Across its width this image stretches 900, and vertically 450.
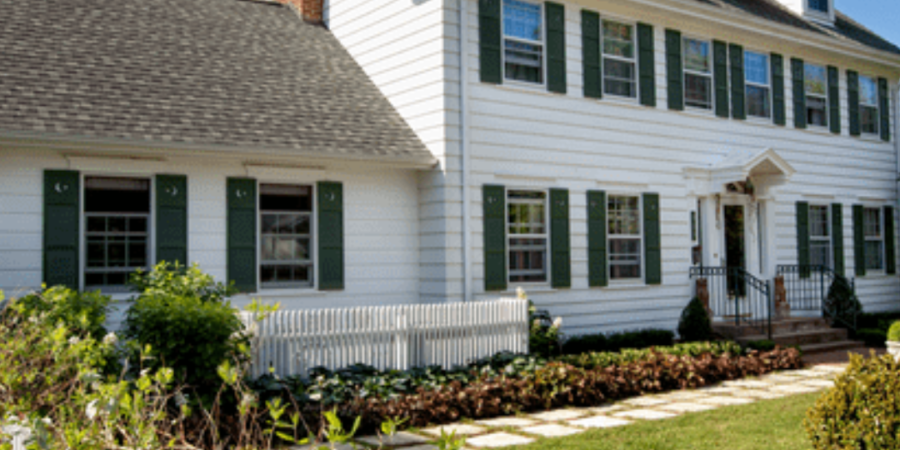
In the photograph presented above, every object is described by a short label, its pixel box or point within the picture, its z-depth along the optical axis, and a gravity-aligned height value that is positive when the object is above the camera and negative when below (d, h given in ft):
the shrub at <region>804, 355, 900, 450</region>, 17.70 -3.50
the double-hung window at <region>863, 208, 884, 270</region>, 61.05 +0.91
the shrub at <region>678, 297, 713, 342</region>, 42.47 -3.73
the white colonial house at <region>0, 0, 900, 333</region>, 32.76 +4.77
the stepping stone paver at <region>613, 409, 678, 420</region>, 27.46 -5.47
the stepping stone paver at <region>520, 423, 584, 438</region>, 24.99 -5.47
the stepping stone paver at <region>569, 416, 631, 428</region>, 26.16 -5.46
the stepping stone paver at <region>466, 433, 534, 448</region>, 23.59 -5.44
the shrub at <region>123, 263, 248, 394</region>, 23.06 -2.22
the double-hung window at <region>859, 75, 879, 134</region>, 61.52 +10.88
